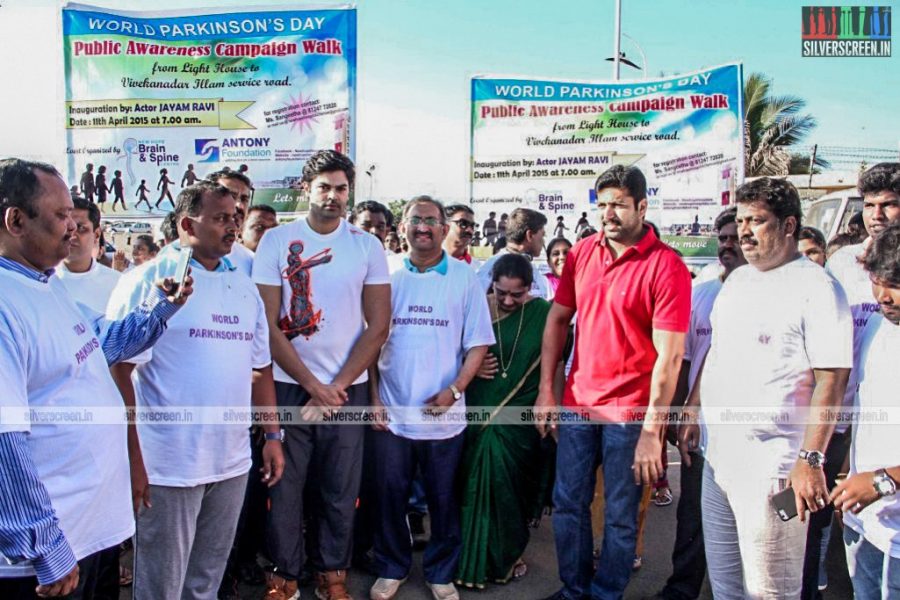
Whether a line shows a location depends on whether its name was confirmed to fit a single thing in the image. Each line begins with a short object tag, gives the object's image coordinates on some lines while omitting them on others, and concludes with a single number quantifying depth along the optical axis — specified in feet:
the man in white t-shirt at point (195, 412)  7.95
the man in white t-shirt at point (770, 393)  7.44
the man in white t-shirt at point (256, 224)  14.39
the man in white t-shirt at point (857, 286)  10.03
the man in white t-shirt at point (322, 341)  10.61
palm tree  69.51
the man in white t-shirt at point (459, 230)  16.15
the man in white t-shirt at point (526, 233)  16.43
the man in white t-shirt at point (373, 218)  16.63
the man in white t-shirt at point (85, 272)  11.55
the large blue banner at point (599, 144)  19.66
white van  30.60
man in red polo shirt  9.64
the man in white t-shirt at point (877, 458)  6.78
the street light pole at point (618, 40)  37.62
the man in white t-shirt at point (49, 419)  5.13
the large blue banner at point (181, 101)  18.28
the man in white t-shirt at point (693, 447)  10.86
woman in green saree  11.75
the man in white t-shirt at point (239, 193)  11.31
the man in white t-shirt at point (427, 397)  11.23
